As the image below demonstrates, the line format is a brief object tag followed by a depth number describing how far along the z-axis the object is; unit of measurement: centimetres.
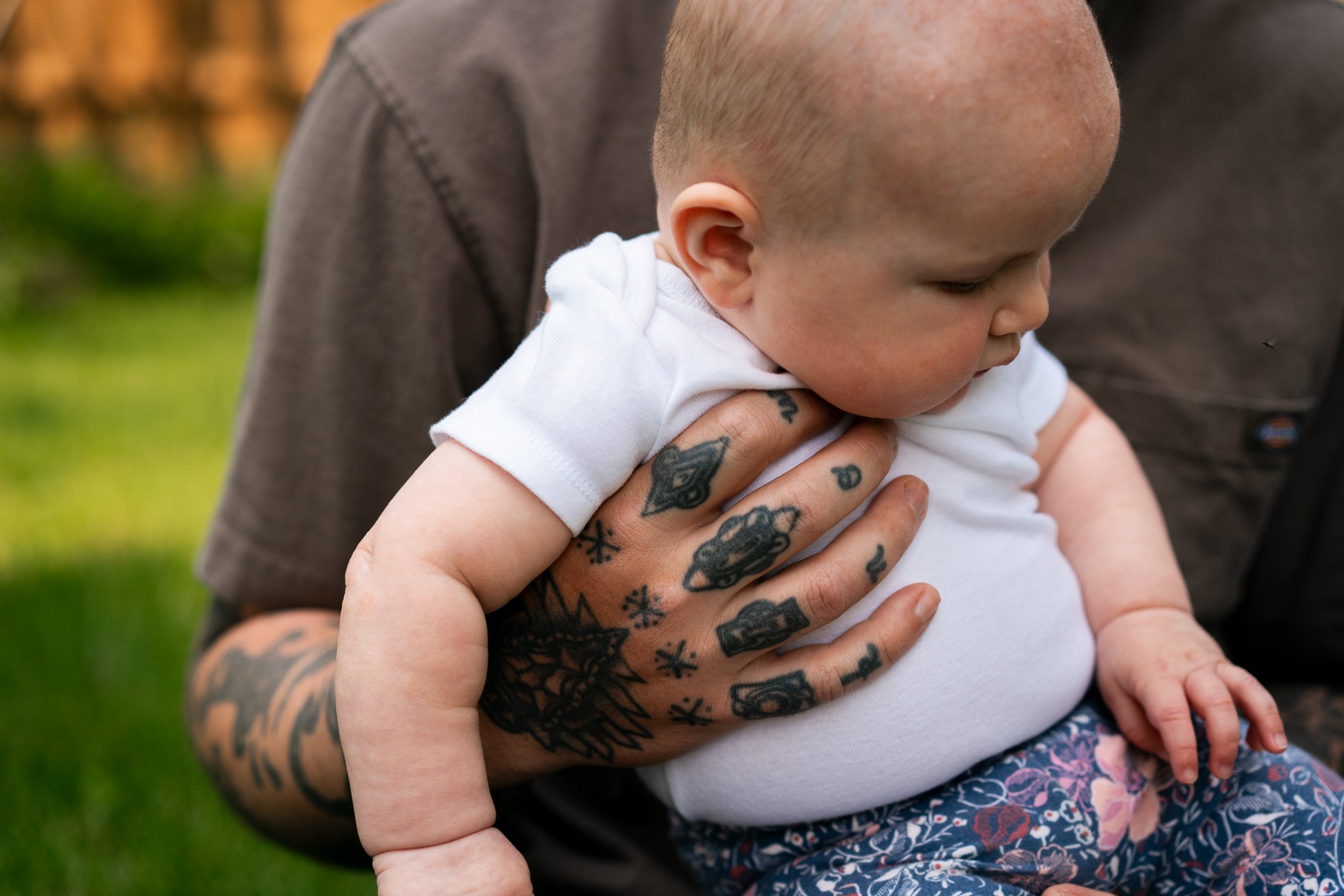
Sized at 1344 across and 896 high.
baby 62
